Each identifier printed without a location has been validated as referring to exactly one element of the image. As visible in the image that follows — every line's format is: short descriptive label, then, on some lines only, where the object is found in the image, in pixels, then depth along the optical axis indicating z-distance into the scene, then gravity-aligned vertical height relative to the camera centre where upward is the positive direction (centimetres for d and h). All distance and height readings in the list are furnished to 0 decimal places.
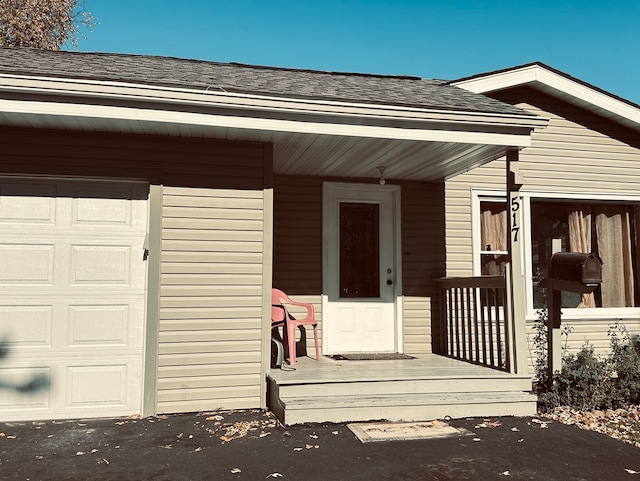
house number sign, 546 +65
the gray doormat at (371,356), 633 -91
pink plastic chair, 567 -42
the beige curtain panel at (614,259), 777 +33
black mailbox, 536 +13
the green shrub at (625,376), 570 -102
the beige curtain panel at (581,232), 766 +70
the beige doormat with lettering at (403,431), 430 -124
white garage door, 486 -14
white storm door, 687 +16
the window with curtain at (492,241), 734 +55
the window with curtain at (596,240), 760 +59
